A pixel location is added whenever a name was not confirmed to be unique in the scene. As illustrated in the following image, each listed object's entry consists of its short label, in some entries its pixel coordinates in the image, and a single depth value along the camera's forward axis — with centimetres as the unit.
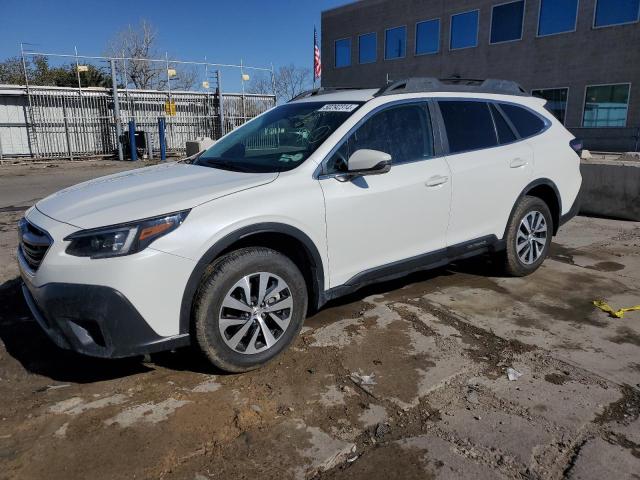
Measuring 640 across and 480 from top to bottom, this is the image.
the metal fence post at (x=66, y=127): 1928
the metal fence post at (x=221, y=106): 2194
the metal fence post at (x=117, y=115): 1931
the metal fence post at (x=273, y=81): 2279
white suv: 272
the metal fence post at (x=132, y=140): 1936
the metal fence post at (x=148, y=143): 2022
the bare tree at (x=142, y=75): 3160
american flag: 2872
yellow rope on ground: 410
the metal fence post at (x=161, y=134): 1980
